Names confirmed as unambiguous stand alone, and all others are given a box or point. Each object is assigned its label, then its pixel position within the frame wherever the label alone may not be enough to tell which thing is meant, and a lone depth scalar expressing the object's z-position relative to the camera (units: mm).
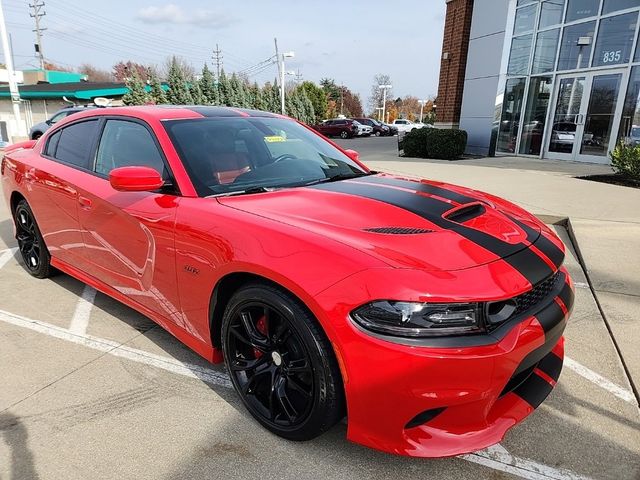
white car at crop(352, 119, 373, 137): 34866
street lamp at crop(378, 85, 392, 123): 64637
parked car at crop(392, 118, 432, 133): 39144
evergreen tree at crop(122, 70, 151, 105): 27625
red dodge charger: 1800
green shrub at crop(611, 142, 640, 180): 8762
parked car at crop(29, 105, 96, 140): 15117
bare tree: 78250
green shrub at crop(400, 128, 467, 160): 14156
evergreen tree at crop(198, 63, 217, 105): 33938
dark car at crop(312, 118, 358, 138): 34344
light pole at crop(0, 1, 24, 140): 18516
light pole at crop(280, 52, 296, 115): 35500
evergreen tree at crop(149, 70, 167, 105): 30066
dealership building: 11539
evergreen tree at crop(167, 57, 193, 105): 31844
